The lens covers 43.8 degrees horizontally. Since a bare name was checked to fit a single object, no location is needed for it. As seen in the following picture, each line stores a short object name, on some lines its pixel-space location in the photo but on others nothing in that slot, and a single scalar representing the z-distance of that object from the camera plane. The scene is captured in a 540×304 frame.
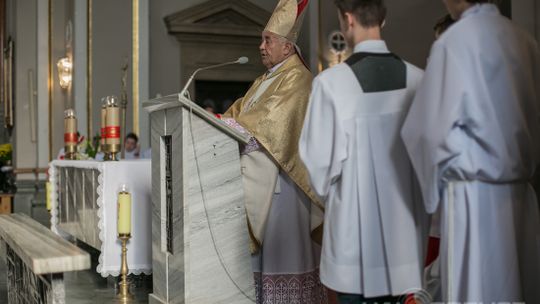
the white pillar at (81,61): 10.27
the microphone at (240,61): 3.04
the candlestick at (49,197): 5.97
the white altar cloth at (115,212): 4.21
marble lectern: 3.07
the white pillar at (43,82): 11.91
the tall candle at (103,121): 4.64
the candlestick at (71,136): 5.88
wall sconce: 10.88
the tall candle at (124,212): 3.85
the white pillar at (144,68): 9.70
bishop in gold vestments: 3.37
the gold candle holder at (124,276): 3.93
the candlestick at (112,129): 4.57
